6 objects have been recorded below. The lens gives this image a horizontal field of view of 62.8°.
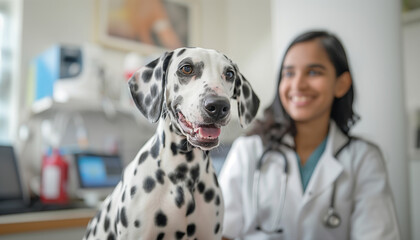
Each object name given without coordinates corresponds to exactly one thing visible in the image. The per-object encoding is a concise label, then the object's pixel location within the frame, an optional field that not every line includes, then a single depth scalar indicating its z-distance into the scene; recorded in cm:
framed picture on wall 227
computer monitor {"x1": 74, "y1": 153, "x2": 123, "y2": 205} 184
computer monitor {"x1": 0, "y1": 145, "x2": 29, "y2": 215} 166
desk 127
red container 187
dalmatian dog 54
